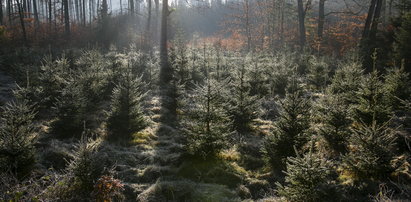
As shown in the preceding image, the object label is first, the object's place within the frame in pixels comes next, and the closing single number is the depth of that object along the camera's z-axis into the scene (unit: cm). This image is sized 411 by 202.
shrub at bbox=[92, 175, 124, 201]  511
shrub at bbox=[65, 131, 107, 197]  540
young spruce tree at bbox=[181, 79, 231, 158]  698
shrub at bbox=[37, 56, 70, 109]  1028
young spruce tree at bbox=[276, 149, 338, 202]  464
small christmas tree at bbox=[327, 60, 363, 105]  959
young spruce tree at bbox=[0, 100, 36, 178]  549
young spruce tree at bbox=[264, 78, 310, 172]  639
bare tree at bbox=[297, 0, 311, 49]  2595
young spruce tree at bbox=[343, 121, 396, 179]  533
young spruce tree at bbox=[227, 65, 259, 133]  895
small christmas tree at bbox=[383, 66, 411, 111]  941
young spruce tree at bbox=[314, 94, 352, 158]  691
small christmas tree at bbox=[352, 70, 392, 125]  709
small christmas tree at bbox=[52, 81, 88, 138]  847
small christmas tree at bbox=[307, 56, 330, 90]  1455
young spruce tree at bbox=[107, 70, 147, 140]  855
